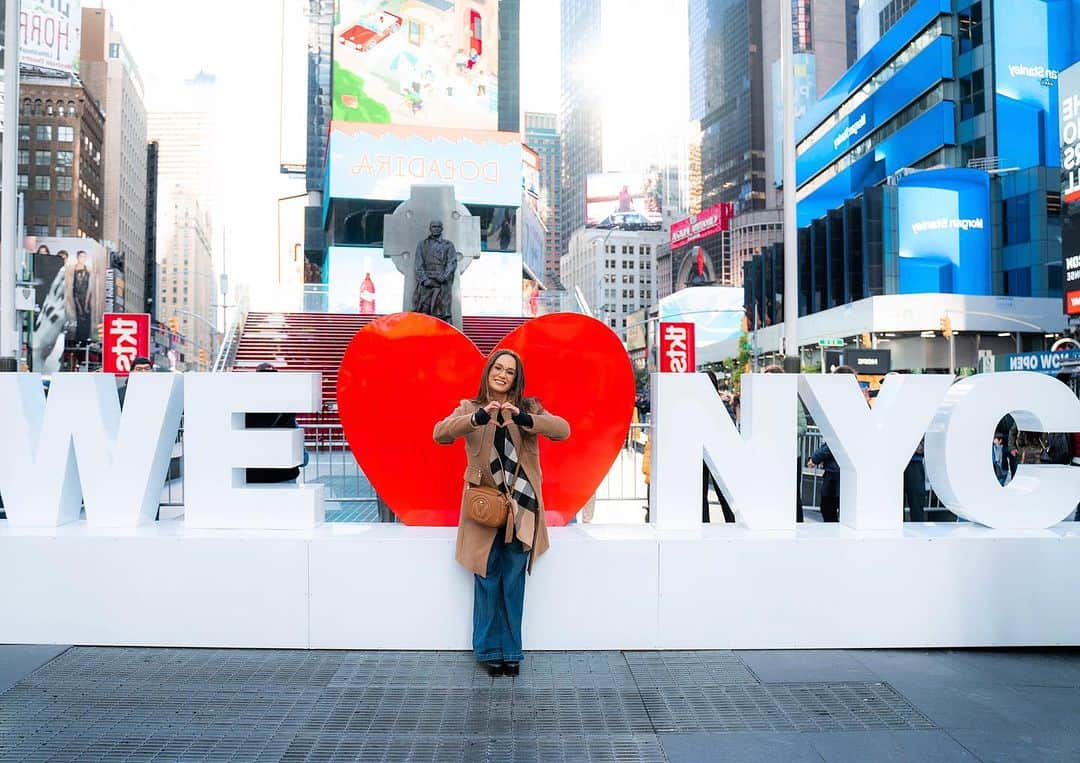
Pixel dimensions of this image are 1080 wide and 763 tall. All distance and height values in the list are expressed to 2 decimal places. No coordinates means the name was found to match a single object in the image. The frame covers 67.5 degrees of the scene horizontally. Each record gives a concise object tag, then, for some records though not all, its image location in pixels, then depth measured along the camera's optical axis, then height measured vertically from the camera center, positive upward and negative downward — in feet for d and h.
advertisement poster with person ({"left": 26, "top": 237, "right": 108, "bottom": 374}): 173.17 +24.73
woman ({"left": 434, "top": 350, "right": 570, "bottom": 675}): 14.76 -1.66
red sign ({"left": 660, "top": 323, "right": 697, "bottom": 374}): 46.80 +3.23
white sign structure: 16.17 -2.85
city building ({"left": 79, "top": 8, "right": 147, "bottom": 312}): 327.47 +116.78
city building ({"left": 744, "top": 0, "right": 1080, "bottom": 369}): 145.07 +36.66
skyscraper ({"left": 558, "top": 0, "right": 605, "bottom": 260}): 627.87 +209.25
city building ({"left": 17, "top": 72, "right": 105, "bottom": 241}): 266.57 +83.18
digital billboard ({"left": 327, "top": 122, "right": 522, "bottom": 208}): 146.00 +43.79
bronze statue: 55.31 +9.00
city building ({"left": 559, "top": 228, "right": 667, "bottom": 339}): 464.24 +77.28
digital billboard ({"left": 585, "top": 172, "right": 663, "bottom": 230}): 407.44 +105.57
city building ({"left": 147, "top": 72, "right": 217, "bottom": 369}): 588.09 +97.75
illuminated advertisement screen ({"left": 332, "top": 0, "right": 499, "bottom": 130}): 153.89 +65.36
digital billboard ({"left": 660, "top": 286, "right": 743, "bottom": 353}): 334.85 +40.67
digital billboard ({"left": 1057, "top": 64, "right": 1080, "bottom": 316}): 92.17 +25.91
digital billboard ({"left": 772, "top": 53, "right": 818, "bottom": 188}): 459.32 +186.72
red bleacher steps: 86.84 +7.73
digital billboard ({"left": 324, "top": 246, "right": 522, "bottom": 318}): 142.51 +23.77
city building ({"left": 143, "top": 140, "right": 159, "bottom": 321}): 420.36 +92.13
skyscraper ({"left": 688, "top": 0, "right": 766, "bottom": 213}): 458.50 +183.99
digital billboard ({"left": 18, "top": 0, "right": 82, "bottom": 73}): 190.80 +91.66
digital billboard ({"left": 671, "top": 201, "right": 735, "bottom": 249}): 394.52 +90.56
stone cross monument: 58.03 +13.52
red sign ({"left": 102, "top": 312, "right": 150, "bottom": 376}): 42.50 +3.33
